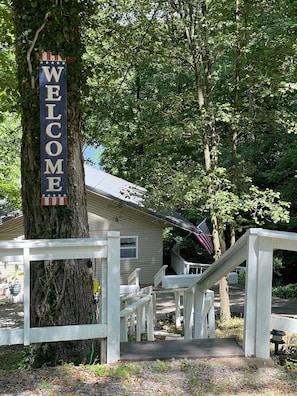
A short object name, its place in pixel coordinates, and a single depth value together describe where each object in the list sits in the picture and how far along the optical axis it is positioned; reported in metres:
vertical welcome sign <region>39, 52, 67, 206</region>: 4.23
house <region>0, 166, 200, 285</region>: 17.69
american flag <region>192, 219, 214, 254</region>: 16.95
